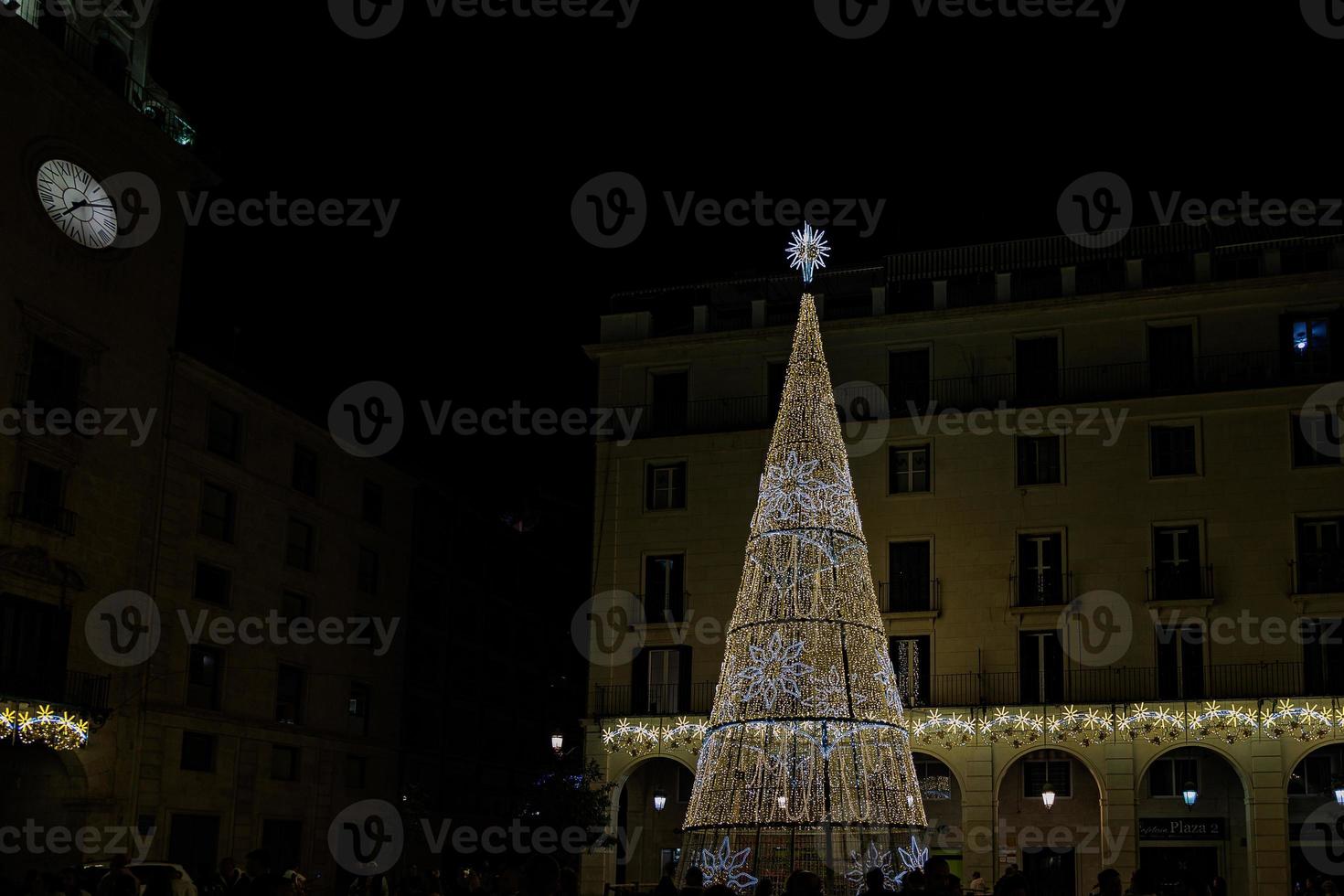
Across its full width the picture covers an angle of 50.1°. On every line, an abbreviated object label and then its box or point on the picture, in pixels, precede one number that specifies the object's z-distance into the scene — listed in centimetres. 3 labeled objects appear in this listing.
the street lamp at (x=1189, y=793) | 3503
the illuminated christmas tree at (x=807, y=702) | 2714
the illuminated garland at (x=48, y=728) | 3172
